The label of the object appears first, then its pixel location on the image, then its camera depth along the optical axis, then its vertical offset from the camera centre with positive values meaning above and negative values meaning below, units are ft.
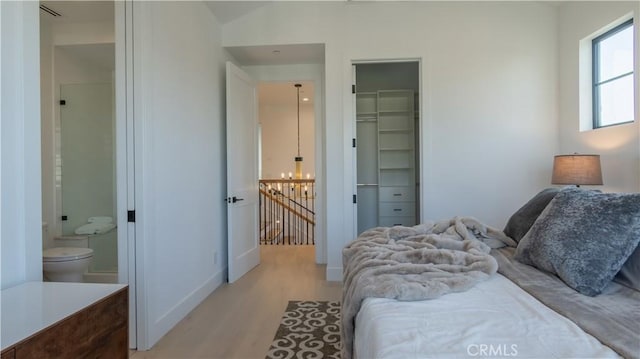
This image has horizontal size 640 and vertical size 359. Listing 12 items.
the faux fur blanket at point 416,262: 4.27 -1.34
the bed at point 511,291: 3.04 -1.49
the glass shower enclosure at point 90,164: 12.21 +0.42
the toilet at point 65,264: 9.13 -2.38
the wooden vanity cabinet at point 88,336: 3.11 -1.67
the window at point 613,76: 9.12 +2.72
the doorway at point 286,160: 22.30 +1.11
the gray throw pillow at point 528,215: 6.55 -0.83
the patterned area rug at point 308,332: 7.02 -3.65
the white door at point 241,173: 11.90 +0.06
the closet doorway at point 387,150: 16.78 +1.17
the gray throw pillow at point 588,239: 4.41 -0.92
